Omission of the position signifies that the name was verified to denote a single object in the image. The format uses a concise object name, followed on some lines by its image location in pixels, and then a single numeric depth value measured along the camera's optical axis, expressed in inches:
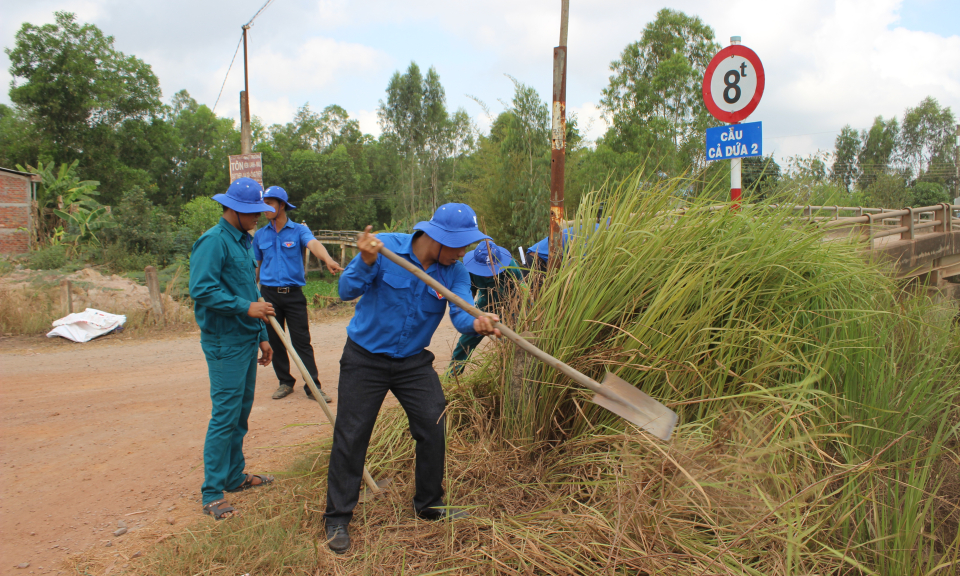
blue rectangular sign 185.5
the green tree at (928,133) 2128.4
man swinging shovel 105.6
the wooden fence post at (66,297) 345.7
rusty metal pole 141.9
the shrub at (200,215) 1370.7
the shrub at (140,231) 775.1
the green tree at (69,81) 1291.8
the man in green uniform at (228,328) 119.5
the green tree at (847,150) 2273.6
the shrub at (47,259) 563.8
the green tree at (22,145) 1289.4
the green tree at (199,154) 2078.0
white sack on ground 313.4
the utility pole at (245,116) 450.3
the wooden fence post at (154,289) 345.7
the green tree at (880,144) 2219.5
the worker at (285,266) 195.0
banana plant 727.3
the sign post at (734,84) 186.9
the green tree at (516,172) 525.3
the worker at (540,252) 166.4
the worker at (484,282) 145.8
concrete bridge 209.0
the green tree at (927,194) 1590.8
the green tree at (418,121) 1758.1
